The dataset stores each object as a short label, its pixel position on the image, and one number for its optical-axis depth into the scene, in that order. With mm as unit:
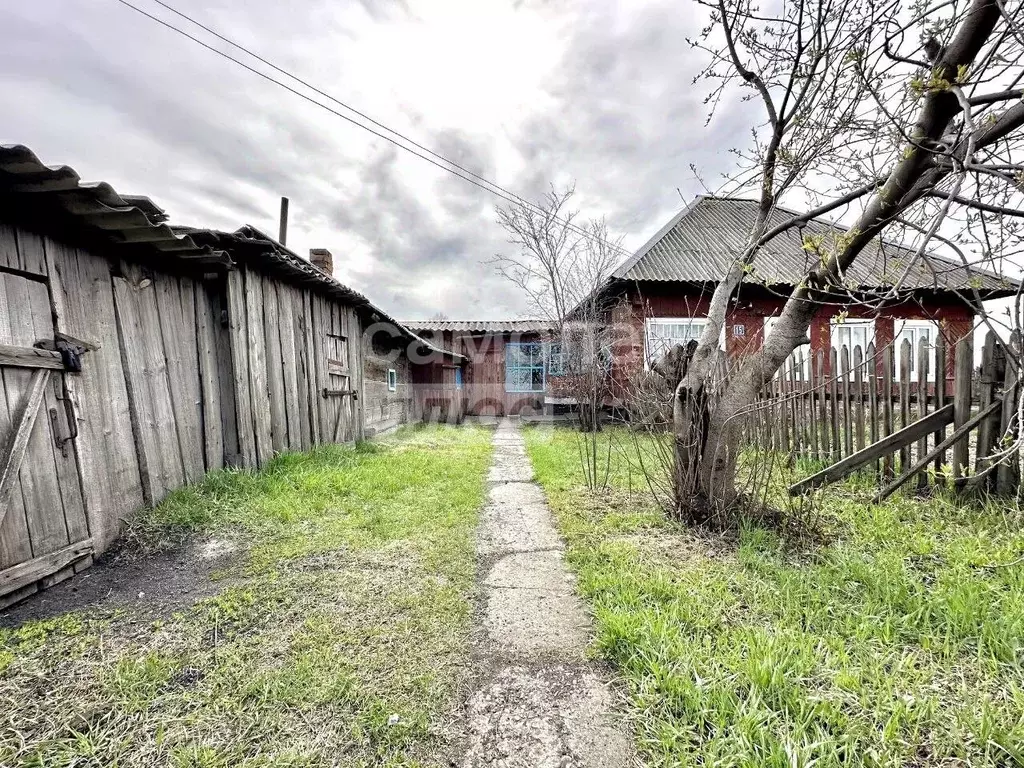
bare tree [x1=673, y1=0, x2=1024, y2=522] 1954
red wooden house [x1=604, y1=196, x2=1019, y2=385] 10094
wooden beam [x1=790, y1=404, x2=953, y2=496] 3426
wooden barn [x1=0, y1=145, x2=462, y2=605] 2496
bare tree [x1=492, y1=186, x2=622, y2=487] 10109
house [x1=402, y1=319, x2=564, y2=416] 15258
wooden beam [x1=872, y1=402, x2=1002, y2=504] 3232
